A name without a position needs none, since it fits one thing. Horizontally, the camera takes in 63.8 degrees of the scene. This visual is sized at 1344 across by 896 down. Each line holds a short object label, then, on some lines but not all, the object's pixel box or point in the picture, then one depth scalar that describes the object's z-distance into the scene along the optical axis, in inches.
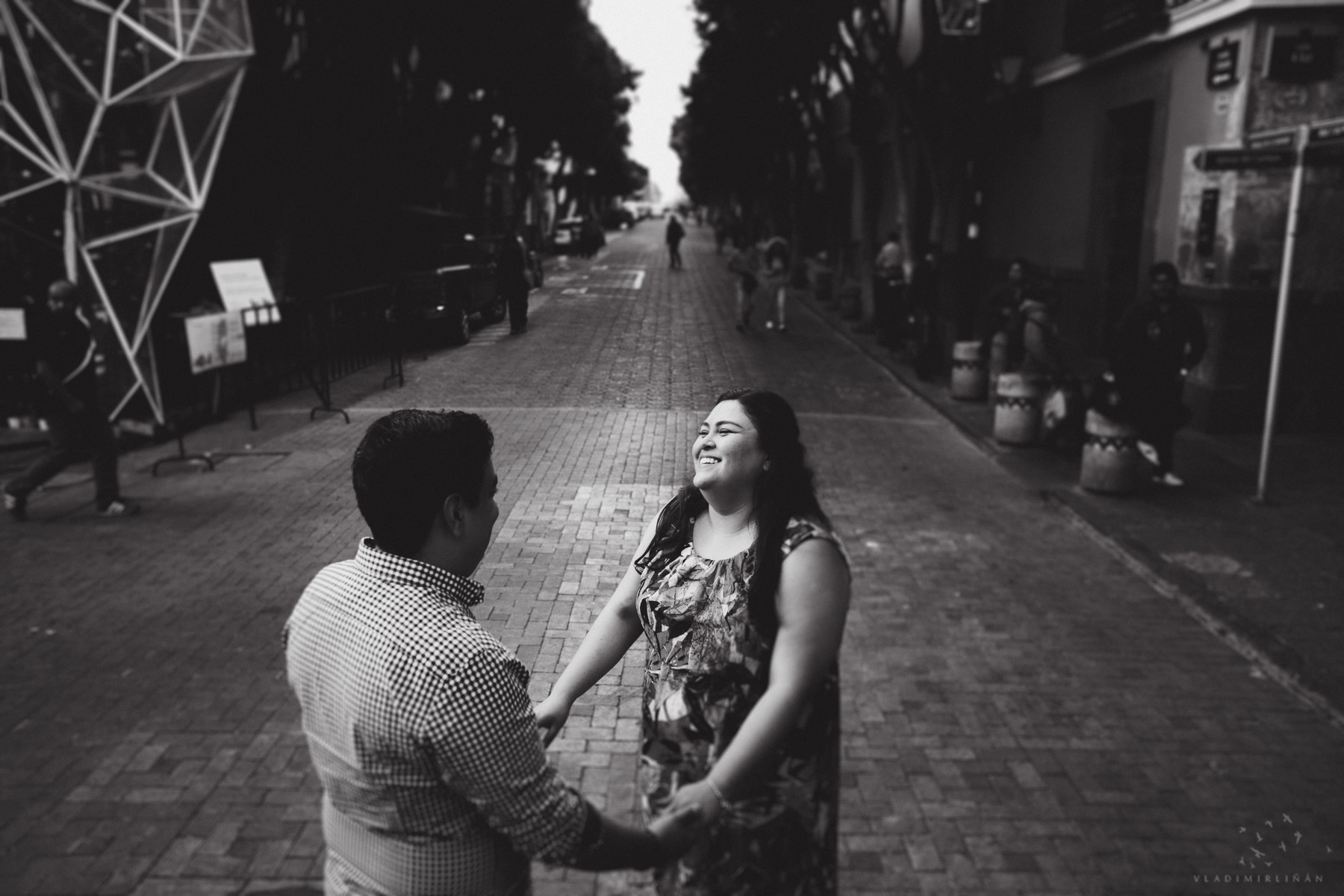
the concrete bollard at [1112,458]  355.6
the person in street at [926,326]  611.8
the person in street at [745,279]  719.1
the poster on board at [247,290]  496.1
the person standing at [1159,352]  355.9
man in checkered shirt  74.3
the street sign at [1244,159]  318.3
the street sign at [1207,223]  470.3
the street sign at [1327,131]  288.5
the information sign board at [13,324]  421.1
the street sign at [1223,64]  460.4
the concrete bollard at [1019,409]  435.8
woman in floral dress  95.4
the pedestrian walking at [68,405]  320.2
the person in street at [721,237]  2181.8
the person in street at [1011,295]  461.7
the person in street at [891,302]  724.7
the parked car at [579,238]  1378.0
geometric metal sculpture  443.5
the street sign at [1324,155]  315.3
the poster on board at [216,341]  437.7
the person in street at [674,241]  1379.2
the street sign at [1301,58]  440.1
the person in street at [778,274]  749.9
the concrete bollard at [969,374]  539.5
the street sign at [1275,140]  318.0
